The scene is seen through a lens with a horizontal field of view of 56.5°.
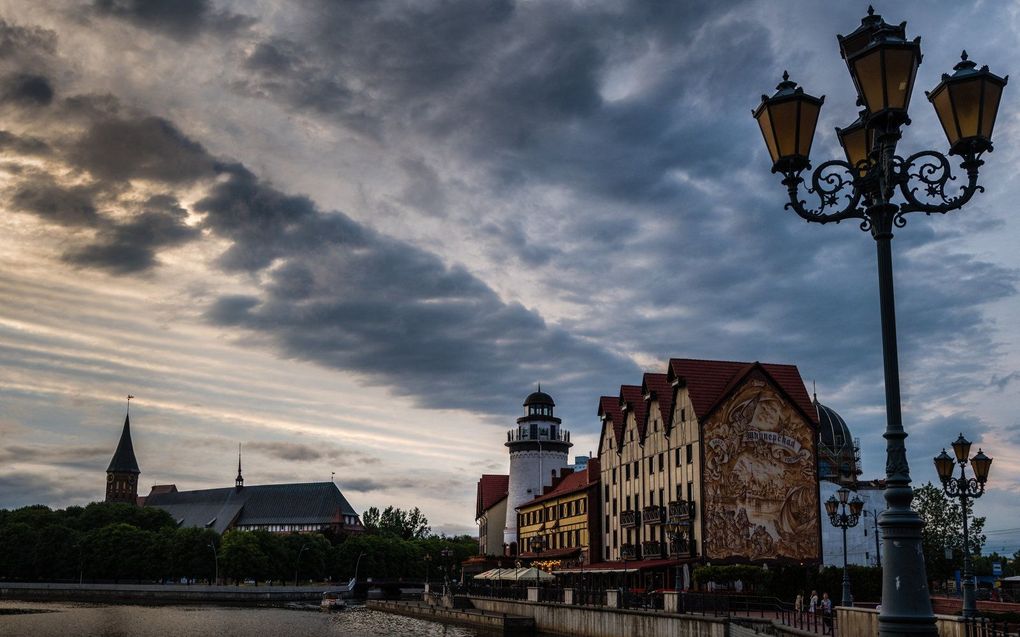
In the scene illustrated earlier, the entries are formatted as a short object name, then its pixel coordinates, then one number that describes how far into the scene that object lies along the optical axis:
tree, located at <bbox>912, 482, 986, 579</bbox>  115.56
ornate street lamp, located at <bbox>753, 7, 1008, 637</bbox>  9.77
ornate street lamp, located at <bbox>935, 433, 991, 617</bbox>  23.50
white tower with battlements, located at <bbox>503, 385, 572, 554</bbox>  113.38
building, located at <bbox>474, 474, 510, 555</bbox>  125.56
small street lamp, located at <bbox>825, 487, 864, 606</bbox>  38.28
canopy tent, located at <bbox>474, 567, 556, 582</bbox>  73.81
